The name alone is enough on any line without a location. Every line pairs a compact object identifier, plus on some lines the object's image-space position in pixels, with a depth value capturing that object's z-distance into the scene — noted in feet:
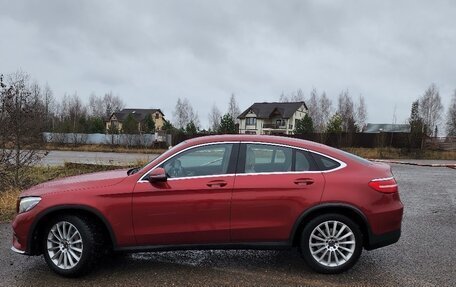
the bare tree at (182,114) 313.73
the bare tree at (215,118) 289.21
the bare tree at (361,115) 287.89
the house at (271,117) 255.29
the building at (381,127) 253.03
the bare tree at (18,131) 34.45
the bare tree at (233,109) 296.22
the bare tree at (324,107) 288.92
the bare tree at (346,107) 285.41
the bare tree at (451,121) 221.05
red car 15.26
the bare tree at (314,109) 287.69
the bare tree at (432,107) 258.98
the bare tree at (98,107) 333.83
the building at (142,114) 295.81
